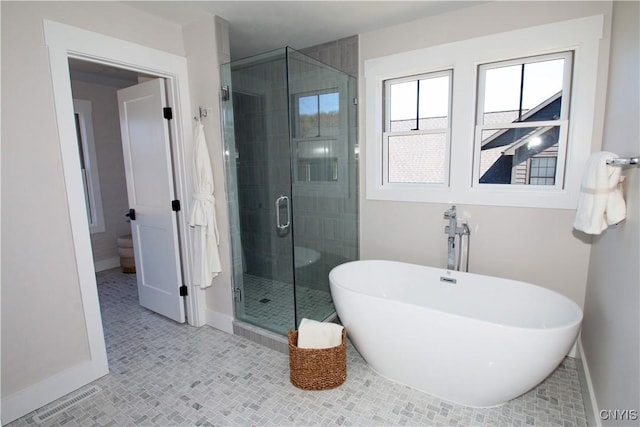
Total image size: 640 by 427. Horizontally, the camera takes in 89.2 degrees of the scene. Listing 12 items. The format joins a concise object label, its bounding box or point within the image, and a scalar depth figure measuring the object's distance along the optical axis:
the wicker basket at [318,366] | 2.02
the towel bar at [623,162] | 1.29
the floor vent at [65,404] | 1.87
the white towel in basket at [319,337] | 2.12
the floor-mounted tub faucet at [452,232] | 2.48
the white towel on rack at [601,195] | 1.49
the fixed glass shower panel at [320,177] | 2.59
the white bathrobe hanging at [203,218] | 2.50
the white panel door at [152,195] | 2.68
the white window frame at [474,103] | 2.04
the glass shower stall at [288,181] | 2.57
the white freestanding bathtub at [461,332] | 1.61
